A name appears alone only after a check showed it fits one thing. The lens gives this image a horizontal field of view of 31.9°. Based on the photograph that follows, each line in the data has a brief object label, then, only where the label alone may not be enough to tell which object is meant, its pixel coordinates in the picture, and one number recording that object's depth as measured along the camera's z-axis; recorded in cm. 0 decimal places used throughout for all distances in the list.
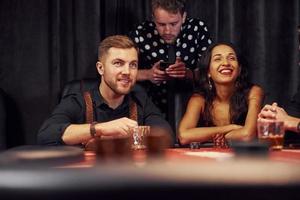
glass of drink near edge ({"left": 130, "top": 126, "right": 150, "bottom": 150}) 181
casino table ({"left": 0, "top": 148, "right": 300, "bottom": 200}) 90
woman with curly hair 284
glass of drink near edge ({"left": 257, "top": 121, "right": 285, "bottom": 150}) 173
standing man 304
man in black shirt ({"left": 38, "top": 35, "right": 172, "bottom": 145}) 255
